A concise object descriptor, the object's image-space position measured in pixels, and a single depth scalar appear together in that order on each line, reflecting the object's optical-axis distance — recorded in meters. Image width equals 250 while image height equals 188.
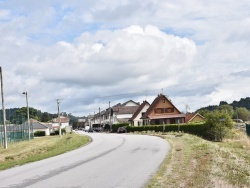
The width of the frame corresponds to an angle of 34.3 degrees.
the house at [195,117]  93.45
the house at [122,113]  128.25
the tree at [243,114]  152.12
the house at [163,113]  92.81
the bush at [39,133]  100.90
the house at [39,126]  128.71
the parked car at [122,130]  81.61
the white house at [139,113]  110.25
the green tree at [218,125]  48.81
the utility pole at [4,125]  41.13
